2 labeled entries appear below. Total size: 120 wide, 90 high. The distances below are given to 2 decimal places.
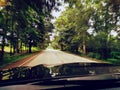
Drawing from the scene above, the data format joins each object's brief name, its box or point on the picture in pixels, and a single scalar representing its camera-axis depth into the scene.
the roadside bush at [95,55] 15.52
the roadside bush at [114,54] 14.19
